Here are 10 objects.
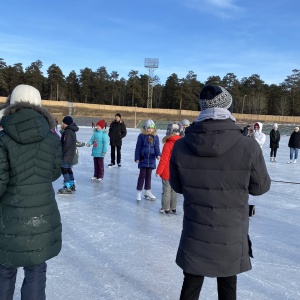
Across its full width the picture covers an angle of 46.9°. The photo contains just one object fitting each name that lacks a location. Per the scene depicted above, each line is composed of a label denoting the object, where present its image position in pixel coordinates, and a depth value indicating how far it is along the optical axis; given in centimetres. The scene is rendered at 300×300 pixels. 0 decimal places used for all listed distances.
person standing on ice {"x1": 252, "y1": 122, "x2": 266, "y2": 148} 1103
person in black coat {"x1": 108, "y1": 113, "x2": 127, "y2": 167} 911
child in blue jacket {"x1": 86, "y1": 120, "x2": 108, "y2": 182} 682
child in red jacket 458
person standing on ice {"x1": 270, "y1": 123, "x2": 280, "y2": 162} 1231
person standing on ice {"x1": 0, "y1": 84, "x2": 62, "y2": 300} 176
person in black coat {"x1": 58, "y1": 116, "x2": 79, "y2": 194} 564
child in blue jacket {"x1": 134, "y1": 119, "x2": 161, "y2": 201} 539
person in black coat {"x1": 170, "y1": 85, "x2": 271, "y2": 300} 168
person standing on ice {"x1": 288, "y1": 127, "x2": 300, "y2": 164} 1212
